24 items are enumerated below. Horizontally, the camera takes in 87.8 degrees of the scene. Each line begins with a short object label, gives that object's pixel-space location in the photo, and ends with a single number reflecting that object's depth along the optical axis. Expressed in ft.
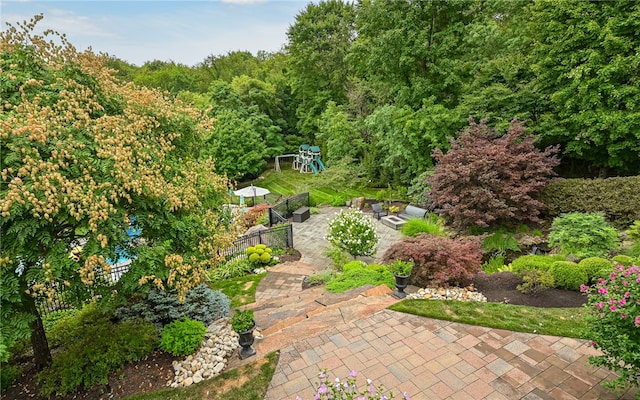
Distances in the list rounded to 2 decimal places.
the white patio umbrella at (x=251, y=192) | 58.97
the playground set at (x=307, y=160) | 94.77
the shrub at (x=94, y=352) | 12.93
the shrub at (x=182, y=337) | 15.03
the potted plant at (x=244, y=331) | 14.87
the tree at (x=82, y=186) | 10.07
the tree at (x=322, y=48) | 91.91
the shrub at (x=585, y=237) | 25.09
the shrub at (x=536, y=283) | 20.92
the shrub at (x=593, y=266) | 20.38
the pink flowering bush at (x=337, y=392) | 8.82
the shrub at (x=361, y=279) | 23.53
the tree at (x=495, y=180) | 32.89
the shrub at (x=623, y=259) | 20.36
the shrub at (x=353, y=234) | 32.17
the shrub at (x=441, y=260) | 21.81
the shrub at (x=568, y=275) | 20.65
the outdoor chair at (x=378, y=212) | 50.80
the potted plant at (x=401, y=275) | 20.44
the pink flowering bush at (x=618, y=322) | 10.31
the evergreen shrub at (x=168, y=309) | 17.35
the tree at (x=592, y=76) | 31.24
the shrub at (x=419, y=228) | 36.85
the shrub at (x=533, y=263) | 22.53
